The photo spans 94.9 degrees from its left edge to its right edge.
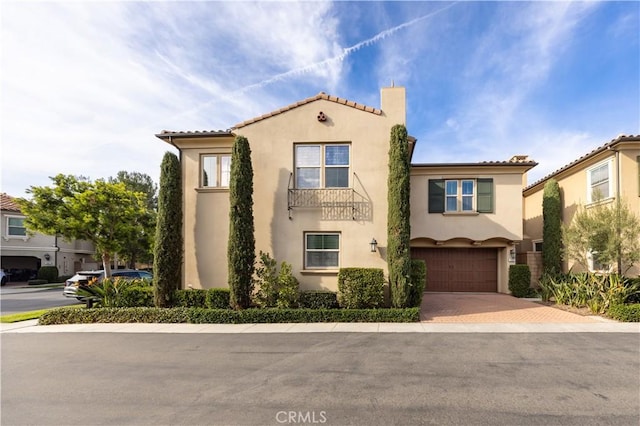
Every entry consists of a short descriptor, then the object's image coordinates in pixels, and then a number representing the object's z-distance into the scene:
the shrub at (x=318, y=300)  10.15
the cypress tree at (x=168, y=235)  10.34
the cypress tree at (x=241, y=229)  9.98
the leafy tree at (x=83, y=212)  14.95
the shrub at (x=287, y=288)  9.97
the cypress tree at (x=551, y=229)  13.95
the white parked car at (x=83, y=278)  14.74
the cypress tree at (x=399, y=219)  9.68
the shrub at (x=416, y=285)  10.08
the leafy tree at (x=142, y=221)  18.69
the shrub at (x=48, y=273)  24.95
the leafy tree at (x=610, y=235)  9.83
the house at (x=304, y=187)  10.73
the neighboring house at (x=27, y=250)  24.86
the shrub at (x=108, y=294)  10.60
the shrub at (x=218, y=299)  10.23
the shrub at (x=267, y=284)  10.14
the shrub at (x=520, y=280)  13.82
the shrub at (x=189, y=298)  10.41
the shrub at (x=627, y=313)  8.91
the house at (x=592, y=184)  11.53
